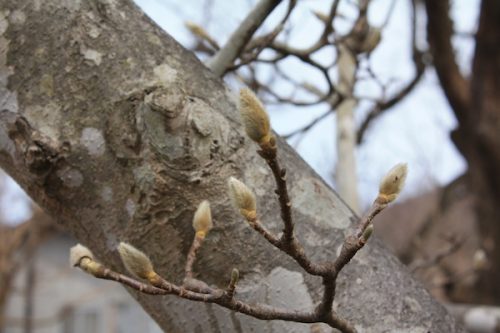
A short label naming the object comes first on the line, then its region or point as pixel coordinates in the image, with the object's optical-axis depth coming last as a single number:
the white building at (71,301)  9.07
